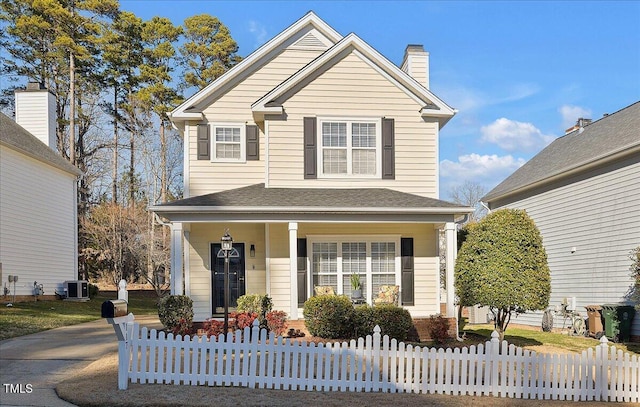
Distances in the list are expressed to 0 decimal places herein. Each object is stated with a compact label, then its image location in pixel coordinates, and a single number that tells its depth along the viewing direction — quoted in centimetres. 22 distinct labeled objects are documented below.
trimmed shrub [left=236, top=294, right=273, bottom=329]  1362
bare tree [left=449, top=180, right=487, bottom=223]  4681
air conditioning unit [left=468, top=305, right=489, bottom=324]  2089
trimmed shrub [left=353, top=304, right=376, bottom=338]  1286
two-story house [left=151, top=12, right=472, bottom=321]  1495
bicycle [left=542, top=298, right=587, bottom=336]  1708
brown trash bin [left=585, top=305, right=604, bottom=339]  1602
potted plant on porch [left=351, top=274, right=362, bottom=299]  1459
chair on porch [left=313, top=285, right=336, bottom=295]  1459
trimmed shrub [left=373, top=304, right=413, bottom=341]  1280
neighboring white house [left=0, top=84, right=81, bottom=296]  2072
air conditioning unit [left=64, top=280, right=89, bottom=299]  2442
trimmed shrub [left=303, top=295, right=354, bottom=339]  1281
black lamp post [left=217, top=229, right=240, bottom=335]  1096
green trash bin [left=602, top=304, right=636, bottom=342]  1504
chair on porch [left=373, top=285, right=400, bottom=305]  1465
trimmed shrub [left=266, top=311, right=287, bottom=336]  1218
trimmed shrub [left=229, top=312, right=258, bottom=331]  1177
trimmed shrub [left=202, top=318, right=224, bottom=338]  1173
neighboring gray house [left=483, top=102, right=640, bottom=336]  1555
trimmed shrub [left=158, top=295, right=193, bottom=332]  1302
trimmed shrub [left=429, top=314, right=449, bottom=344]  1333
